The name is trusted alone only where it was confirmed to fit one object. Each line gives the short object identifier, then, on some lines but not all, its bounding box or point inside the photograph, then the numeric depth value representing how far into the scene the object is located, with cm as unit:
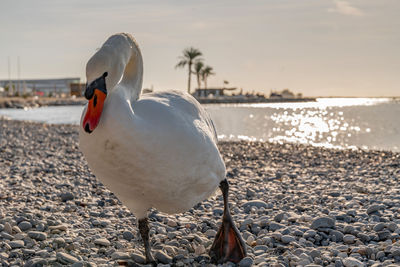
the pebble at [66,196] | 631
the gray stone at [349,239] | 428
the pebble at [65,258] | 378
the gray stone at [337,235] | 438
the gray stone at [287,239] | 429
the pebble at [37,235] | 439
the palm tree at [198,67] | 7961
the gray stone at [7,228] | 450
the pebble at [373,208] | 524
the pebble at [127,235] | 464
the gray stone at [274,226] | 471
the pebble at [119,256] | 398
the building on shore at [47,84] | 13375
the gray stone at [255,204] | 577
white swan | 290
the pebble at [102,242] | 434
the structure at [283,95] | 14338
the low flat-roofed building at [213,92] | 11514
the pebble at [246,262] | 385
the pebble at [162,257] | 392
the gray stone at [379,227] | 452
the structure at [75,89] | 10150
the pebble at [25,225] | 470
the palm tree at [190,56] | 7269
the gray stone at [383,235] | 432
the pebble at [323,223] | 462
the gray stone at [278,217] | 504
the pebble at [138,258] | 390
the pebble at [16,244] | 414
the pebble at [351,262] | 362
